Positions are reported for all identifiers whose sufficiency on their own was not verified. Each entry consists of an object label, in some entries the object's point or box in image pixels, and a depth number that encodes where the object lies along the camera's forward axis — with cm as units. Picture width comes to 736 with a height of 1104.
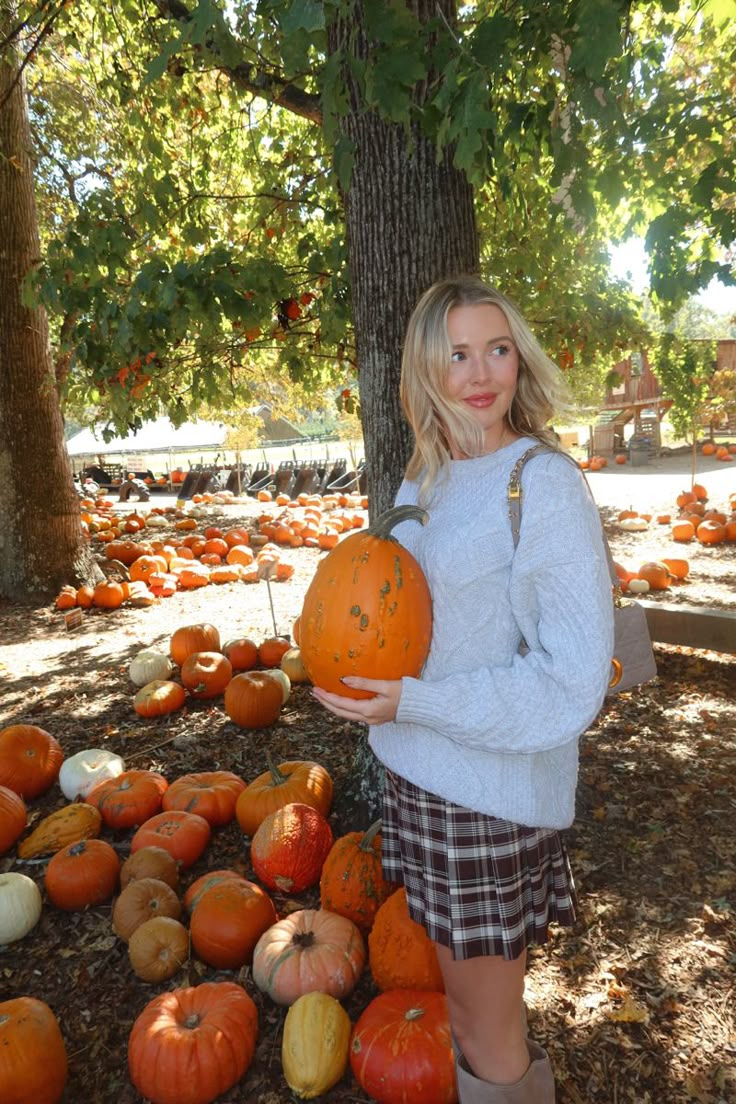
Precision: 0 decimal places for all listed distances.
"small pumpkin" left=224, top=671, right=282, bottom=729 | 441
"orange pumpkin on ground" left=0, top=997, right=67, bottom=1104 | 199
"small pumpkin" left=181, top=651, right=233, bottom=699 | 496
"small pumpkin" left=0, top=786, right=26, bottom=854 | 325
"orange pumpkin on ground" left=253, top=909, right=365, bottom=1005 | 238
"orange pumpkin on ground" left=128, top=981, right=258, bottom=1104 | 206
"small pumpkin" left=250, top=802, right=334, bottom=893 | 288
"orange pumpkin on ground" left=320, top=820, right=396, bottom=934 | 262
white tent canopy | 2752
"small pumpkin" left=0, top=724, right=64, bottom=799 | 375
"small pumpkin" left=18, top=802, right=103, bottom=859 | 324
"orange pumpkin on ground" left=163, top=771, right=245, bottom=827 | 337
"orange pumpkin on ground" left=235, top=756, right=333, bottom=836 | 325
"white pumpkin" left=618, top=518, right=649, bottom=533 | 1126
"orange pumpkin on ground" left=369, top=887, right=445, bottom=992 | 233
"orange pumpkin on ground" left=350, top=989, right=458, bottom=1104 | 201
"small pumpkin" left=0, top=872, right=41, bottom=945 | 274
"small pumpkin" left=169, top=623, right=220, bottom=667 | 546
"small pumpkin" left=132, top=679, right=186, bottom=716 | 475
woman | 148
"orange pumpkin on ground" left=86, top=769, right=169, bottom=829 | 341
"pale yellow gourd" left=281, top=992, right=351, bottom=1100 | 209
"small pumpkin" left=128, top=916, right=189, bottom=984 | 251
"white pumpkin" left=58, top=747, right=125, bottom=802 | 372
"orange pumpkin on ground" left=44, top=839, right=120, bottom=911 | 288
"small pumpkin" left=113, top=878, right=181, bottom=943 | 265
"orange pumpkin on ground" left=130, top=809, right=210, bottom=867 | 309
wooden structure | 2538
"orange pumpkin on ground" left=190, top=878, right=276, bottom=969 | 255
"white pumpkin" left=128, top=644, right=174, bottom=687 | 529
